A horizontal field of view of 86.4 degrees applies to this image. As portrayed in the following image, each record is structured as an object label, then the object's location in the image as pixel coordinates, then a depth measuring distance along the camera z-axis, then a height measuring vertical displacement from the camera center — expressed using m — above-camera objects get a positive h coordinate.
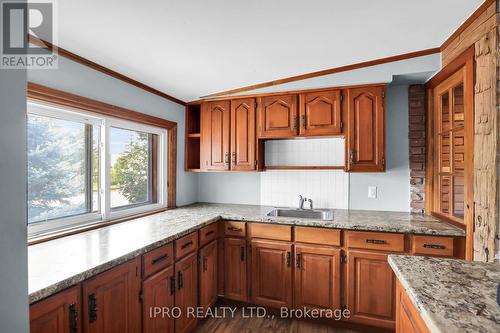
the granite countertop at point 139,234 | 1.24 -0.49
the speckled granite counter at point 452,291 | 0.80 -0.46
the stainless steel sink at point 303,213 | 2.78 -0.51
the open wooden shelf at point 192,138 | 3.21 +0.34
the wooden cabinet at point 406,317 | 0.97 -0.61
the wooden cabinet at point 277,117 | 2.71 +0.51
